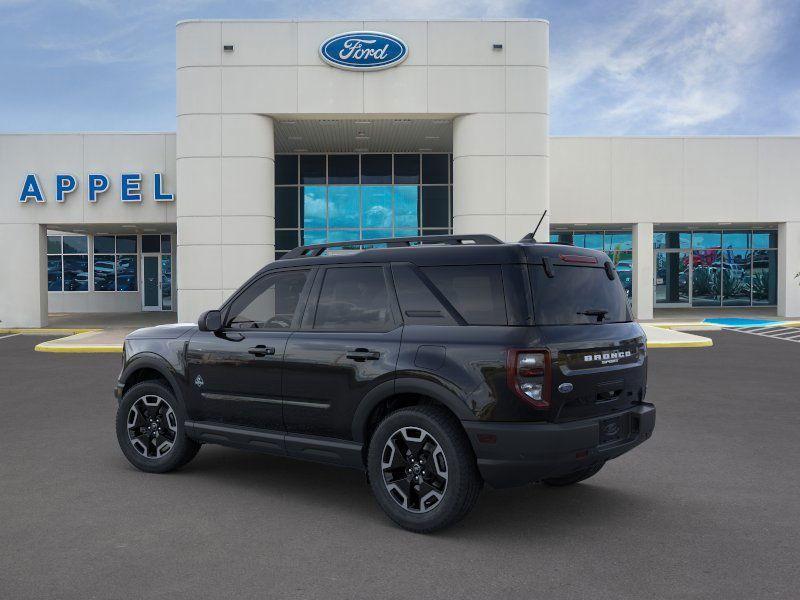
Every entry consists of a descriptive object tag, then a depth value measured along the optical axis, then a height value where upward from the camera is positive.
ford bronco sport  4.49 -0.55
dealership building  19.50 +3.36
